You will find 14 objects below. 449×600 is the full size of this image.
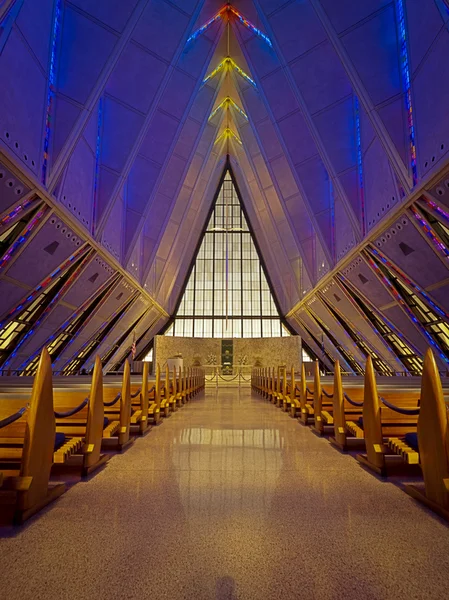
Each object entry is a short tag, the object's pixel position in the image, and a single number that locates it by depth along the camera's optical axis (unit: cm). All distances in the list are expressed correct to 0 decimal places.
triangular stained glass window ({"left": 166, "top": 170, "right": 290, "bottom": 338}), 3019
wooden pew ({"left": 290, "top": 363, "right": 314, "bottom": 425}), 683
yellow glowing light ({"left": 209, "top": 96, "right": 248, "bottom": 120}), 2015
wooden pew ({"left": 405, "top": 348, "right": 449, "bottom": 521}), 252
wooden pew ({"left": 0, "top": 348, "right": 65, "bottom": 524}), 239
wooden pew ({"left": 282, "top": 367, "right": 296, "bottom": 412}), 867
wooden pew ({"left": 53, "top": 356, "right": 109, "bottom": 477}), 338
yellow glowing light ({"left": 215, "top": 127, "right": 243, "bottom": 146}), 2417
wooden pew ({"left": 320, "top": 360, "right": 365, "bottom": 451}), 458
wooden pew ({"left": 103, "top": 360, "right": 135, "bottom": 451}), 461
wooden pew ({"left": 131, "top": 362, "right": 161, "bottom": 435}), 573
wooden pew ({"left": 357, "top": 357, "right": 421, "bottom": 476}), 356
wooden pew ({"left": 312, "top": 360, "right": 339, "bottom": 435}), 566
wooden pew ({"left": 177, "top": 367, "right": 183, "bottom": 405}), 1035
